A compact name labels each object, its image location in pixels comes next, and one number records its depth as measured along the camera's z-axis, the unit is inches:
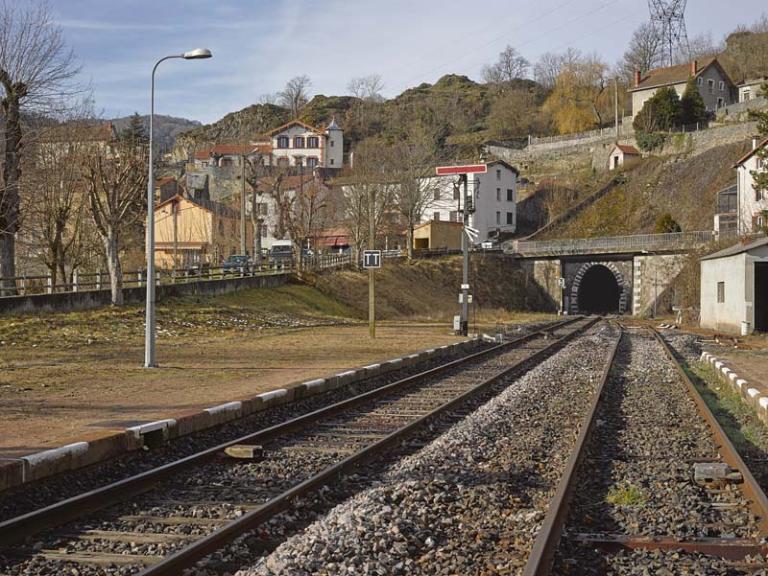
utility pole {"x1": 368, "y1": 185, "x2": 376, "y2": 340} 1207.1
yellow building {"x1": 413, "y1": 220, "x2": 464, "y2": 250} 3078.2
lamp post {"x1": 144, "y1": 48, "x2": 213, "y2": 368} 762.2
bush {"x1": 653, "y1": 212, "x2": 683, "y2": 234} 2830.5
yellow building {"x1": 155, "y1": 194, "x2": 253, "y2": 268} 2997.0
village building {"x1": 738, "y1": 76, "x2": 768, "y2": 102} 4056.6
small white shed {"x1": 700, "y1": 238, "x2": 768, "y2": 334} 1312.7
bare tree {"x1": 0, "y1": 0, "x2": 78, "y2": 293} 1251.2
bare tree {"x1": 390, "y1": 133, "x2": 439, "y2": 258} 2746.1
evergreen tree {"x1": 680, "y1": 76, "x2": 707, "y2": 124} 3782.0
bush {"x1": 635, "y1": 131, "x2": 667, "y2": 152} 3693.4
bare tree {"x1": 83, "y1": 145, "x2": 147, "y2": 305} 1341.0
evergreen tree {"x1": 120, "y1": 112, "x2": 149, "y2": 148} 1630.9
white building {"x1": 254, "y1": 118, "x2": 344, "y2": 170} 4862.2
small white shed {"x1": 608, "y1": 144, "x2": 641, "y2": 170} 3718.0
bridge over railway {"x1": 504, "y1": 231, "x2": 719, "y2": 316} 2603.3
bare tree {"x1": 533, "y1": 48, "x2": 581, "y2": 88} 6500.0
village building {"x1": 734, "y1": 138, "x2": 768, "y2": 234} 2247.8
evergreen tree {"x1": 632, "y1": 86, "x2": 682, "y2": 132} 3784.5
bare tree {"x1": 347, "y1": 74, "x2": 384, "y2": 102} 6570.9
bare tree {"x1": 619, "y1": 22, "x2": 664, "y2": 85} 5231.3
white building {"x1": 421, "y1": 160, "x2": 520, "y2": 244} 3486.7
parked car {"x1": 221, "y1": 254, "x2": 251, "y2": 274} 1793.7
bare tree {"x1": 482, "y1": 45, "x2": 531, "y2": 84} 7027.6
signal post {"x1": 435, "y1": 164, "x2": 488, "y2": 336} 1314.0
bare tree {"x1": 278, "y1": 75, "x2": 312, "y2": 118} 6530.5
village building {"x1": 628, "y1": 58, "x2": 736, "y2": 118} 4013.3
